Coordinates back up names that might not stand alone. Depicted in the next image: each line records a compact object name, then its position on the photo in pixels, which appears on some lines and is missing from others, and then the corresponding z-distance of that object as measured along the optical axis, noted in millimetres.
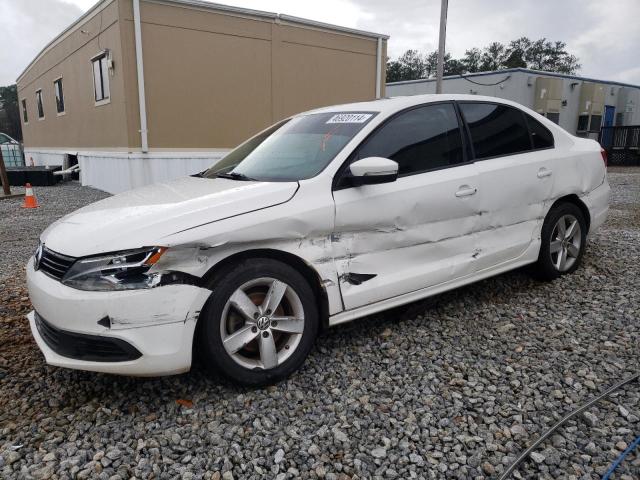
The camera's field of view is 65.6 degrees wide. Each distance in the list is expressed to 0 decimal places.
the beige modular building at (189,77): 10680
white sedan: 2445
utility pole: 10383
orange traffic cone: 10113
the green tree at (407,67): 61356
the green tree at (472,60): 59875
